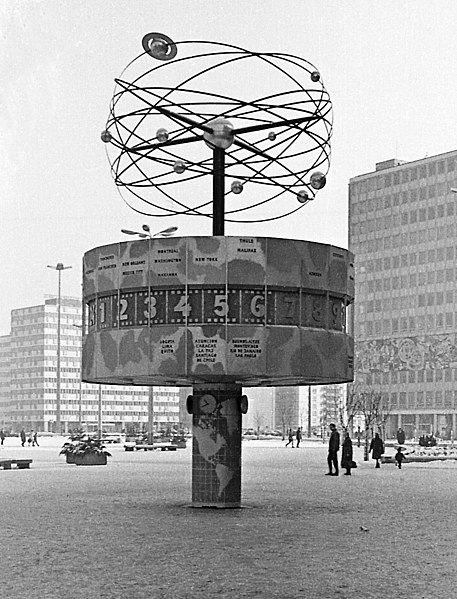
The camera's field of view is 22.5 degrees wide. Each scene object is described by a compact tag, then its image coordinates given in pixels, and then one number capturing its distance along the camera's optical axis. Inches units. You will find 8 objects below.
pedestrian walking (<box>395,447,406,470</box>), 1822.1
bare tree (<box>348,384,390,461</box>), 2362.3
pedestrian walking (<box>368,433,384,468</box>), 1888.5
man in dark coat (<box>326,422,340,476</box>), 1560.0
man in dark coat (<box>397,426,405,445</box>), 2877.0
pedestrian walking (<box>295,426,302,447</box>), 3277.6
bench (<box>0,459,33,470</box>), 1788.9
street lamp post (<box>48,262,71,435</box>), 4484.3
